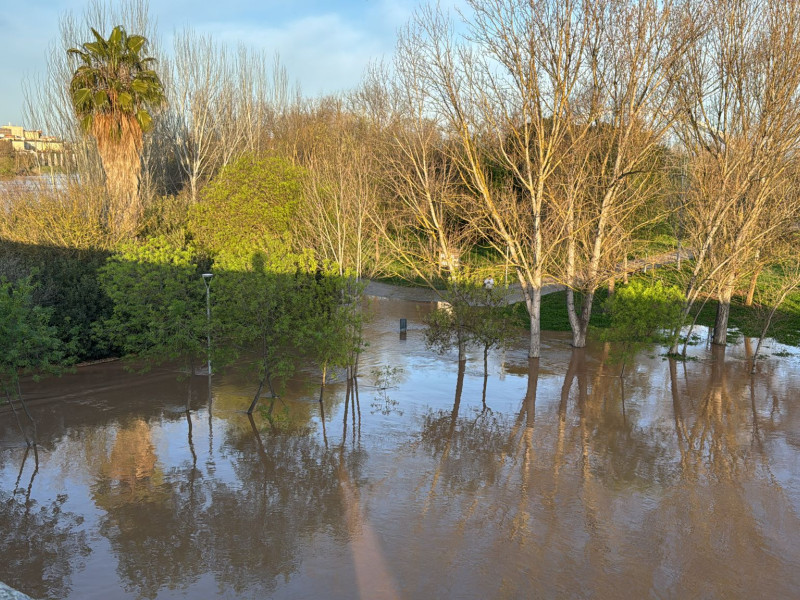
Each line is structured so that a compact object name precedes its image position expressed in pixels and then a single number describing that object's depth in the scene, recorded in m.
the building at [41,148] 34.53
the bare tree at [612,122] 19.98
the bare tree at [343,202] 21.45
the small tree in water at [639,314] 18.53
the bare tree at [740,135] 20.55
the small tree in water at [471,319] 18.88
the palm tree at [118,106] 23.11
